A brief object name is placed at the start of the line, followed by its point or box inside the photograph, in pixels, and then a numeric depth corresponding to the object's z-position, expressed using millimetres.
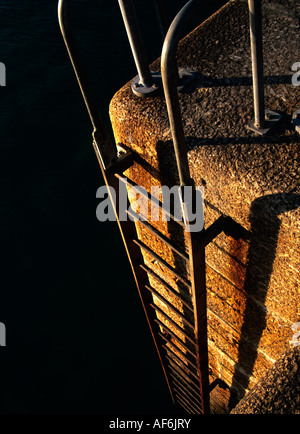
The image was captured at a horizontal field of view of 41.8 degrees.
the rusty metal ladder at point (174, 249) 2508
